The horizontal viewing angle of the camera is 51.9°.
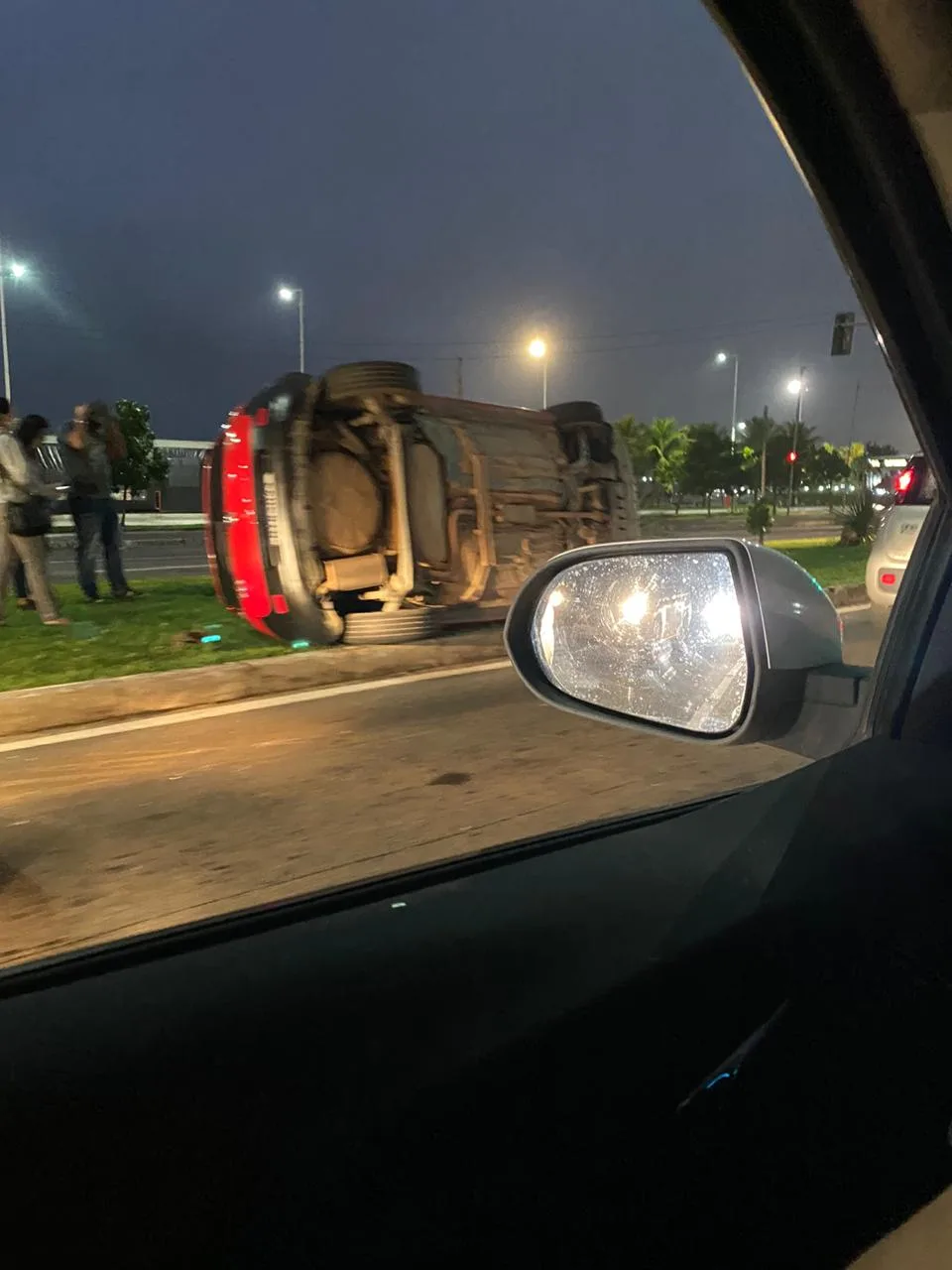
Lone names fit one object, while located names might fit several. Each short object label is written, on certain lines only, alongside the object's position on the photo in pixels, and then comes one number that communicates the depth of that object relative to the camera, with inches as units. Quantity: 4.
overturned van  341.1
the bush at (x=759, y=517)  769.6
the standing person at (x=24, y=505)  365.7
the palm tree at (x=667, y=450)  2185.0
